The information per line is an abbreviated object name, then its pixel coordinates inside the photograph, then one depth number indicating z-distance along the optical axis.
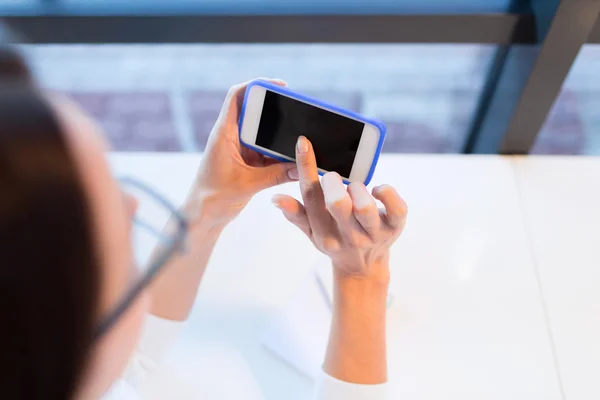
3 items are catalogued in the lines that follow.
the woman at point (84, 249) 0.23
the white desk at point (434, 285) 0.60
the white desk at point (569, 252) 0.61
